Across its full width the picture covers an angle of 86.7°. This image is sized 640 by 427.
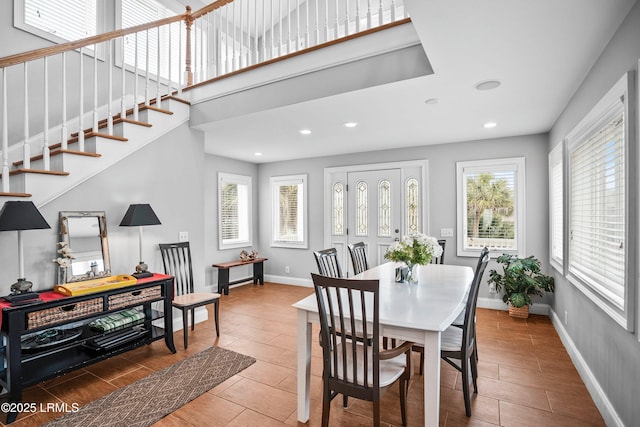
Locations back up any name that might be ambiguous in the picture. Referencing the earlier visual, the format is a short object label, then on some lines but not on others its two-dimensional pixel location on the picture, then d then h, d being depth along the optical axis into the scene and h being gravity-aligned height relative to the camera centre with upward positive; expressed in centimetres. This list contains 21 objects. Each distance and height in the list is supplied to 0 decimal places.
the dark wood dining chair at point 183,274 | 361 -68
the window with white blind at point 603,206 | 190 +6
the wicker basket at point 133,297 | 286 -73
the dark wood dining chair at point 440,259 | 415 -57
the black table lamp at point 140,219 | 324 -3
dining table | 178 -57
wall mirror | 297 -25
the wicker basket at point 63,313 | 237 -72
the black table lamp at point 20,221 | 235 -3
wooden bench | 562 -100
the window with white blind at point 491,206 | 458 +12
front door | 541 +9
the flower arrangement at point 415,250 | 271 -28
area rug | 221 -132
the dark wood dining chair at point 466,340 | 212 -85
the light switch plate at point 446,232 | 498 -26
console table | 226 -96
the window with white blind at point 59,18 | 351 +221
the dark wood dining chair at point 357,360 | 174 -82
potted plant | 405 -83
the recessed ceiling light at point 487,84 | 276 +108
